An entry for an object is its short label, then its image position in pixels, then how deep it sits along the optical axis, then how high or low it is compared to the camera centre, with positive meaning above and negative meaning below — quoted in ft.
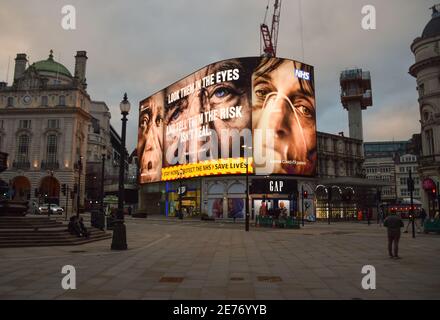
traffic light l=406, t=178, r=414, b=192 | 81.94 +3.08
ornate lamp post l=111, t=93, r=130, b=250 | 55.93 -2.62
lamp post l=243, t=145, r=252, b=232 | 104.39 -4.60
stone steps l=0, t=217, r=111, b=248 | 59.31 -5.73
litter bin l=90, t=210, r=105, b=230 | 87.40 -4.64
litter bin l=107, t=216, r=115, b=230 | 100.23 -6.32
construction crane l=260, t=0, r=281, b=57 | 308.60 +136.03
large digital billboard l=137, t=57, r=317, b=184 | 180.14 +40.12
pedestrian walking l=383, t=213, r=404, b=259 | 47.18 -3.95
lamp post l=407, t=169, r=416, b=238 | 81.47 +2.85
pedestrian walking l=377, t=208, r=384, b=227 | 156.76 -7.38
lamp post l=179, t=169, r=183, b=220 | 182.21 +0.14
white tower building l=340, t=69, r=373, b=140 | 376.07 +113.40
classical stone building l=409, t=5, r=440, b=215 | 149.28 +40.62
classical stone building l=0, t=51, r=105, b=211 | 239.71 +45.23
